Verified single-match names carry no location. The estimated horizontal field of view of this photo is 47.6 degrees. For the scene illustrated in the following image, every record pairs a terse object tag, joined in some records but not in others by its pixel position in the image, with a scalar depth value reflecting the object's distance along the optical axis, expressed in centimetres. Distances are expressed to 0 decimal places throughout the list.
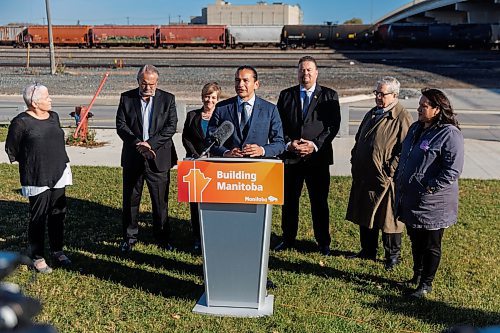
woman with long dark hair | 470
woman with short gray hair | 534
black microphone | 445
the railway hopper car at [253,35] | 5416
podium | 427
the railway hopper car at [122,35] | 5263
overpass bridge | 5728
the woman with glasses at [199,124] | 623
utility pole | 2788
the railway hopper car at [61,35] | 5256
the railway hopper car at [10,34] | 5531
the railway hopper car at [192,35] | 5334
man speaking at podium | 486
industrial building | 10769
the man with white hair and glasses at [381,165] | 553
